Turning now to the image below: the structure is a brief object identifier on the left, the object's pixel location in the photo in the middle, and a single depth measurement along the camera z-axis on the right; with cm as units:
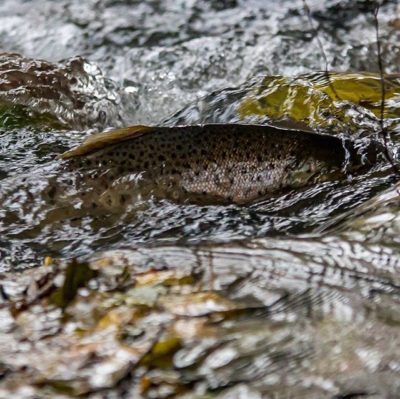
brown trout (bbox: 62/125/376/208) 702
